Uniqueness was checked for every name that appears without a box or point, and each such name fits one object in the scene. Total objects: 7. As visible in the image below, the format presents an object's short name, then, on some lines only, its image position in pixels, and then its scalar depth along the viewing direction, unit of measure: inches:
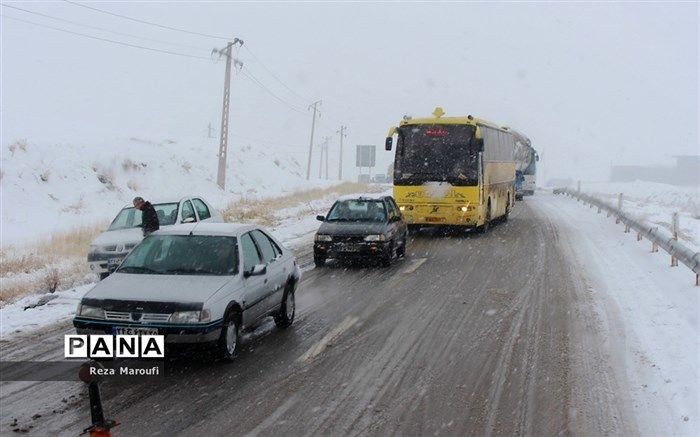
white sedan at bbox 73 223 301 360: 273.7
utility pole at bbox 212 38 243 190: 1465.3
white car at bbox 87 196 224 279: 539.8
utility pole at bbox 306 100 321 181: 2835.1
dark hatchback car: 590.6
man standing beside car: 510.0
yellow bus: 821.2
